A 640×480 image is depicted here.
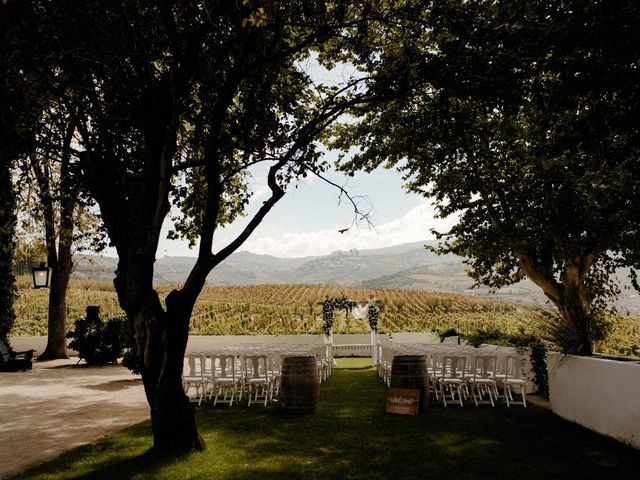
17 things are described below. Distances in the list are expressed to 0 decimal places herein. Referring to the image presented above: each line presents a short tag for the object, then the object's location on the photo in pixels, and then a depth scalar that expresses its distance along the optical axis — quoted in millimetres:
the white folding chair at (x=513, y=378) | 8219
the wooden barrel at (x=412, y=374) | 7801
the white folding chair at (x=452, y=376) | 8364
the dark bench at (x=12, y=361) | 14344
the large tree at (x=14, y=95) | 5441
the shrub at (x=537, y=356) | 9734
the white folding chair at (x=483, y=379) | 8328
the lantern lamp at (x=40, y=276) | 13310
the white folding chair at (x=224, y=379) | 8727
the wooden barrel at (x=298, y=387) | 7793
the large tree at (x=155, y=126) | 5520
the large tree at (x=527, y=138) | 4836
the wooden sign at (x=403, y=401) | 7445
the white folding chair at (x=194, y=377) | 8711
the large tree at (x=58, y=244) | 13867
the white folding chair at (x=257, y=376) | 8672
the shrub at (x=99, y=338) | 15680
